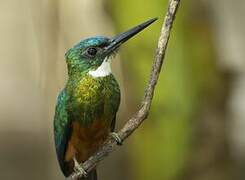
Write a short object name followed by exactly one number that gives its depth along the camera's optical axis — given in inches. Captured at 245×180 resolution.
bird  142.9
